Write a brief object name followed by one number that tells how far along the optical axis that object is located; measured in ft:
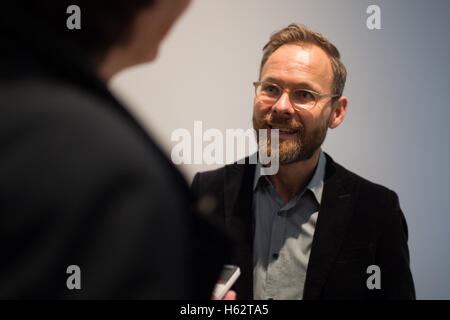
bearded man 3.23
